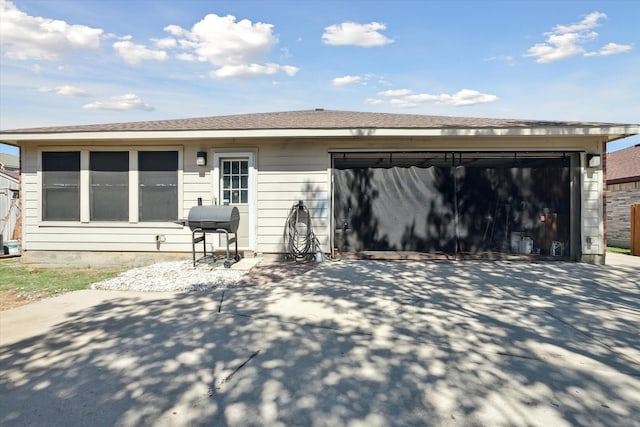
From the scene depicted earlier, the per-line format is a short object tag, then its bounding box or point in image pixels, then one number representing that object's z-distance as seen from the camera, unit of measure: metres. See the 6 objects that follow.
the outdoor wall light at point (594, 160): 6.84
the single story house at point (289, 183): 6.97
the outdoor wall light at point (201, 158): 7.12
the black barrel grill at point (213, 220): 6.19
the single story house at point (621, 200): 10.48
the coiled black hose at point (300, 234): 7.12
